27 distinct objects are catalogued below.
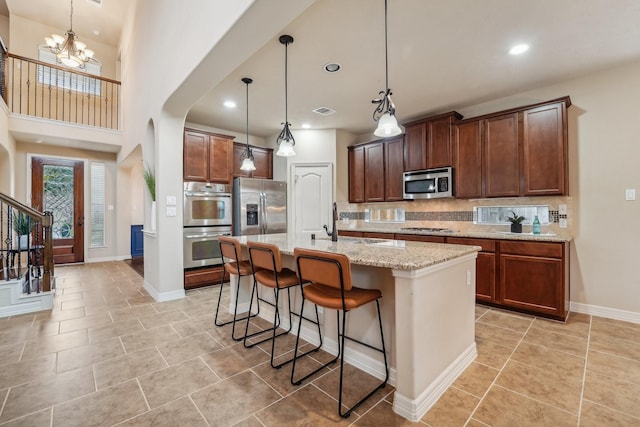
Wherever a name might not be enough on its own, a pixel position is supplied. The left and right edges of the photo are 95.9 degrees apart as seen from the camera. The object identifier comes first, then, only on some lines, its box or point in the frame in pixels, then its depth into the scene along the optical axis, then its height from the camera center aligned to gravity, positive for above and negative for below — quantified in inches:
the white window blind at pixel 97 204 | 266.4 +11.3
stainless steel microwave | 162.7 +18.4
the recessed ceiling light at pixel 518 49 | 106.9 +62.4
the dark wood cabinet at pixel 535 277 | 118.5 -27.2
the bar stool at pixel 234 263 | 103.6 -17.2
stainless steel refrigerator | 190.7 +6.3
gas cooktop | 163.5 -8.9
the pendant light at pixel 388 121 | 85.7 +27.9
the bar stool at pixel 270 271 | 85.1 -19.6
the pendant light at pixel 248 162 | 147.2 +27.3
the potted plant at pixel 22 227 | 164.5 -6.2
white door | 209.5 +13.8
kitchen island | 64.8 -26.3
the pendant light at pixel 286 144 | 122.0 +30.2
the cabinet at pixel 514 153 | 128.0 +30.1
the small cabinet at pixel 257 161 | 204.1 +40.4
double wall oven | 167.8 -3.3
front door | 242.4 +15.1
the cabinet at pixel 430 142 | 162.6 +42.8
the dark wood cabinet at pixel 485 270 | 135.3 -26.5
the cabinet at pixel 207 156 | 173.6 +37.1
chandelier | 204.9 +123.6
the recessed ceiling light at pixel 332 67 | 122.0 +63.8
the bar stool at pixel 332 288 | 65.3 -16.9
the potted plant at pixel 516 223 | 143.5 -4.4
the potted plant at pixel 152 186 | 160.9 +16.8
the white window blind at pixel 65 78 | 244.4 +123.0
